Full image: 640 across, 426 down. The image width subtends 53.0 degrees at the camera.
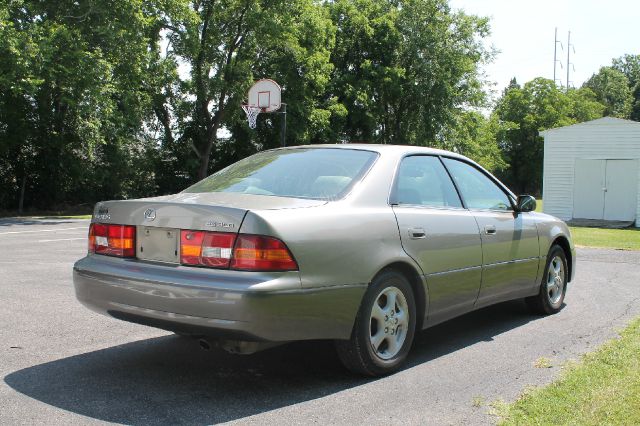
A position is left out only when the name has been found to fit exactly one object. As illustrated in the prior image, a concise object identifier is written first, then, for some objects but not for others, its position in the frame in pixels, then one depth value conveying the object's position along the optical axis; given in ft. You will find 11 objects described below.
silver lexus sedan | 12.21
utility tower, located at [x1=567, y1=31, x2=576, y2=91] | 269.32
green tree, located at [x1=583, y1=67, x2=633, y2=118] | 325.42
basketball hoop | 68.18
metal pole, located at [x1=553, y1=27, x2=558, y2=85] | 249.47
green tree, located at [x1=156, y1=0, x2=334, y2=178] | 103.14
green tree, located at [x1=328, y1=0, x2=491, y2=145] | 135.64
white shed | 82.23
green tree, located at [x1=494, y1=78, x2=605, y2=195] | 228.63
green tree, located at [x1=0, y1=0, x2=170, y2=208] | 71.26
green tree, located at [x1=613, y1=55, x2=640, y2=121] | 354.15
